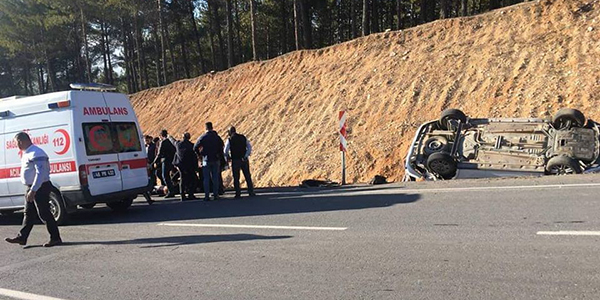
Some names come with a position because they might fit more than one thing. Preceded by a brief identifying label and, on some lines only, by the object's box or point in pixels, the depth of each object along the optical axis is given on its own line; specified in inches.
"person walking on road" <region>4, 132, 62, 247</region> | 272.8
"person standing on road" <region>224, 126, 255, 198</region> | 418.6
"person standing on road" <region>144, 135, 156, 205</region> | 525.7
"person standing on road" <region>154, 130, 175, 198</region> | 487.2
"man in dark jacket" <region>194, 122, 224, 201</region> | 420.2
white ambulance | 340.5
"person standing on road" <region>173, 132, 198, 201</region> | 447.8
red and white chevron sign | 487.5
